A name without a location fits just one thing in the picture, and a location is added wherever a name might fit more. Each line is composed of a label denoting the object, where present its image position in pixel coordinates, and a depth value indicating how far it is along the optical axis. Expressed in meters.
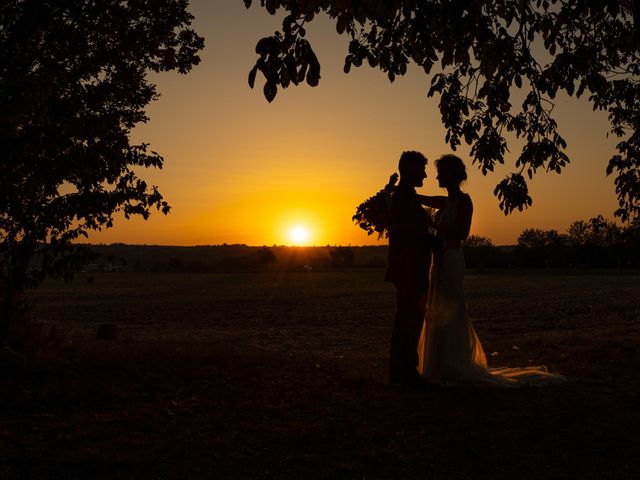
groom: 6.59
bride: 6.74
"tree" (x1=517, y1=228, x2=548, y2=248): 109.28
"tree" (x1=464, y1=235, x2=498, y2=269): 78.06
